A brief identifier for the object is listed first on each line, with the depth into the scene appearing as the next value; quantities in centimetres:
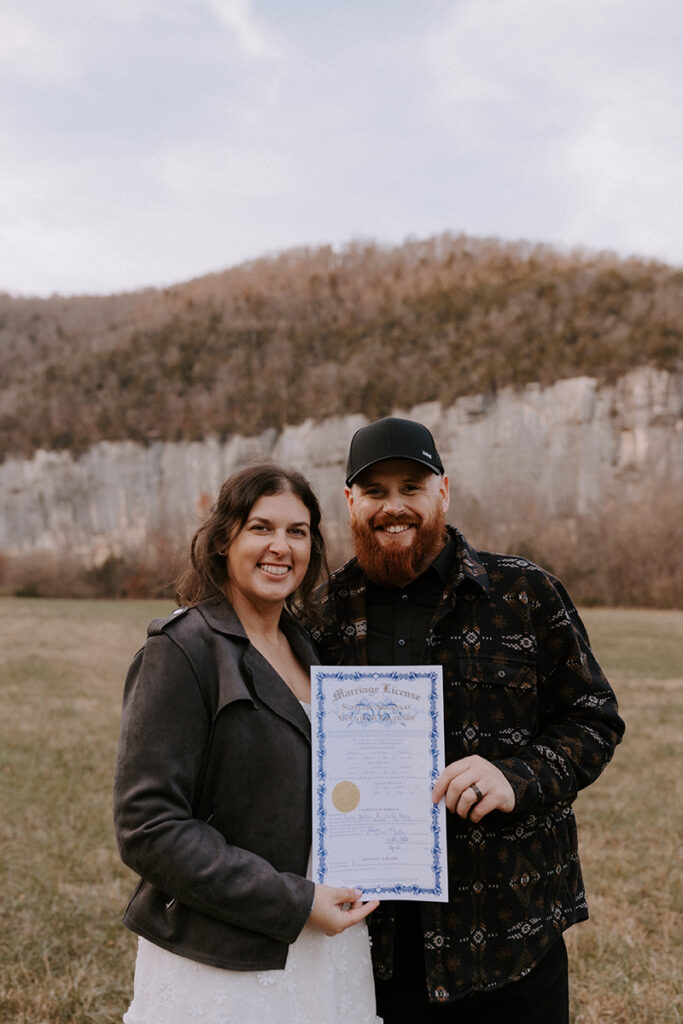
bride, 216
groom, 255
